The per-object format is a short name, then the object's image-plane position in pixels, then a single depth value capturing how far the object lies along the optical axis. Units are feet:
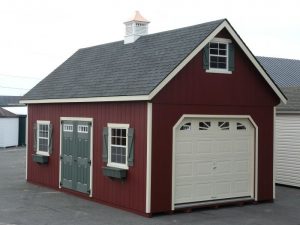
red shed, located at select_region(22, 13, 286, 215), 45.06
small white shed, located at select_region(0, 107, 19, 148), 121.15
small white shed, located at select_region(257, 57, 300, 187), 61.57
